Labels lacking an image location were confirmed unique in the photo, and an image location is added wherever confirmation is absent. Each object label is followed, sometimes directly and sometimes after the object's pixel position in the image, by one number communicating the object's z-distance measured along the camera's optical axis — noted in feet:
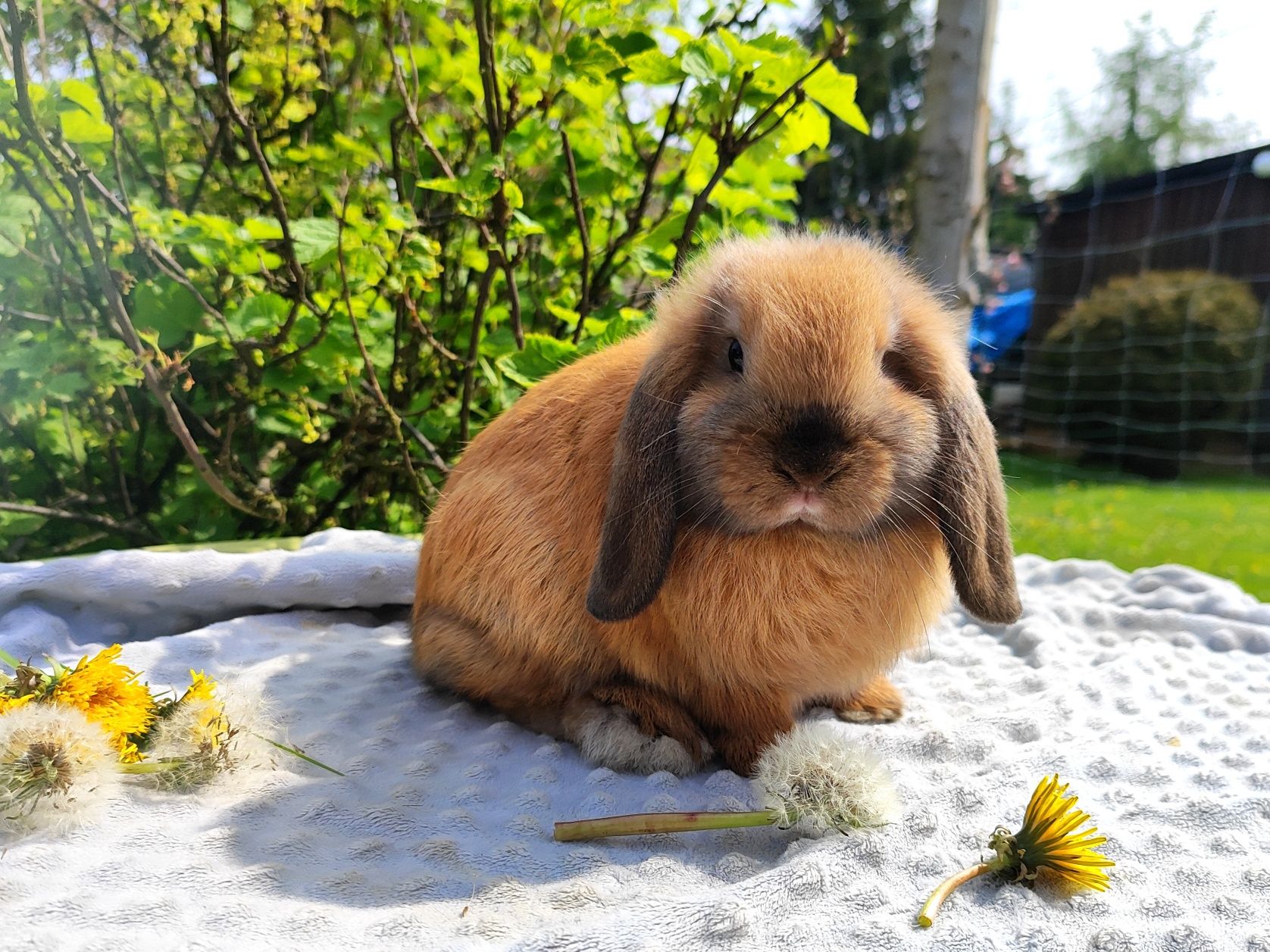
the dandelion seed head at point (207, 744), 1.09
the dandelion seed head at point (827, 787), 1.01
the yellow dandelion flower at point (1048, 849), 0.93
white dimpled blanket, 0.87
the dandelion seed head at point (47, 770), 0.96
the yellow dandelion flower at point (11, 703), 1.02
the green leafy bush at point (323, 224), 1.51
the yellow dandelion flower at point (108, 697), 1.06
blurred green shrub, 5.14
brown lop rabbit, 1.00
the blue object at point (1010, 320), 4.66
